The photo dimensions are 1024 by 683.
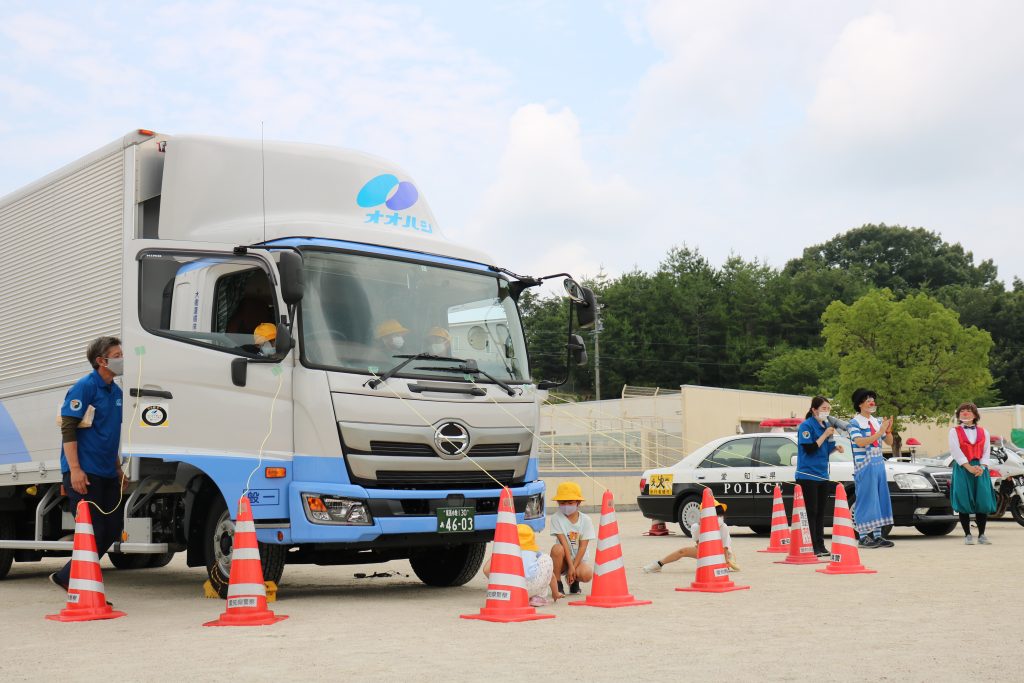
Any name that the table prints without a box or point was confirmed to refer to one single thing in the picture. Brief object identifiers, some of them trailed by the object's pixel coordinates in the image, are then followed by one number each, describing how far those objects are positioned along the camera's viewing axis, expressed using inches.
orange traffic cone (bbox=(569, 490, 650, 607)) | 350.6
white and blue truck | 351.9
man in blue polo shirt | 361.1
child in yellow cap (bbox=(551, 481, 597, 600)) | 378.6
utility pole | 417.4
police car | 654.5
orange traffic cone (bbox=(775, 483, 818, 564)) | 503.8
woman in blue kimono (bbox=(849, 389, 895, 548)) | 557.9
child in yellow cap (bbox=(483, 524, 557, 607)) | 348.5
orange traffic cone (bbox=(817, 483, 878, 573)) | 450.3
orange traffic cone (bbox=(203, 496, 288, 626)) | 318.3
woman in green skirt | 598.5
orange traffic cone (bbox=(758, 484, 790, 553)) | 565.6
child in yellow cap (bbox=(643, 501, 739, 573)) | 450.9
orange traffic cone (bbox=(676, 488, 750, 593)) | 391.9
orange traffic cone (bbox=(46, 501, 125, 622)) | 335.0
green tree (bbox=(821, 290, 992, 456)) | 1772.9
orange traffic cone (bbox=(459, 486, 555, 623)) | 320.8
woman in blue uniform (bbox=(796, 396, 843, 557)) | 504.4
